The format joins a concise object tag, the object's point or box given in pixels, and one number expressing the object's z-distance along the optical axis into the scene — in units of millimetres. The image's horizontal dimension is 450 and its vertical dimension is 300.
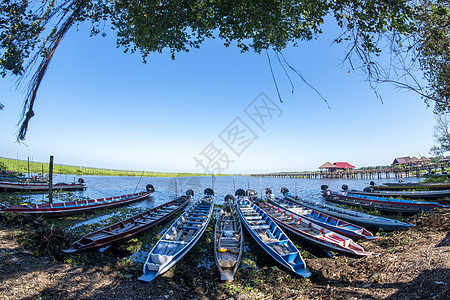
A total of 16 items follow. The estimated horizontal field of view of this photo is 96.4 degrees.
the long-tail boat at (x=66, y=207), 12318
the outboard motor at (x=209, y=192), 24609
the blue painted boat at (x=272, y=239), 6945
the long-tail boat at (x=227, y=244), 6887
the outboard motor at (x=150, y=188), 27142
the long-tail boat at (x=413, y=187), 21191
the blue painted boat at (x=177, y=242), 6330
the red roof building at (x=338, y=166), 71875
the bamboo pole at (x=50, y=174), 16002
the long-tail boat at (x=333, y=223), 9391
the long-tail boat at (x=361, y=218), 10445
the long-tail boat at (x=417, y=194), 18041
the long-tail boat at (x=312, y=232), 7750
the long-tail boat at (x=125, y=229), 8094
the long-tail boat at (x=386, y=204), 13742
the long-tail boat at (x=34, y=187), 22753
